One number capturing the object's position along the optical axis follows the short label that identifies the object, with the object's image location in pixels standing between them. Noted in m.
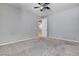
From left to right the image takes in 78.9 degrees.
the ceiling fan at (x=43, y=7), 1.59
